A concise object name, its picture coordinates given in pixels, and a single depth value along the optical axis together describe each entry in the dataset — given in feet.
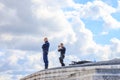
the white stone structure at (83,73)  82.48
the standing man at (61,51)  117.60
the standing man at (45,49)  112.97
